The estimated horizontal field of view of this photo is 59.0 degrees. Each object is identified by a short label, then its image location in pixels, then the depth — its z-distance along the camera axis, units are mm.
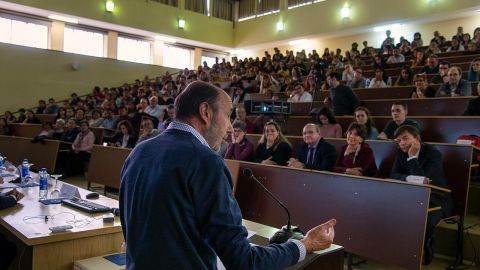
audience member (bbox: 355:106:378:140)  4254
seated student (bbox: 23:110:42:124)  9109
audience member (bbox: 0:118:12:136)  8430
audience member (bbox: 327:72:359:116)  5297
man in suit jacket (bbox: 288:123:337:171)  3678
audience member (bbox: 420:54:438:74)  6535
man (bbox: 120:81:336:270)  1044
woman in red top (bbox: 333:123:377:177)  3398
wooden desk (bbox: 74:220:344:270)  1389
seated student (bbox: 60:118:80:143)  7125
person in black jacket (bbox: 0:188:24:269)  2159
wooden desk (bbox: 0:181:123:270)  1807
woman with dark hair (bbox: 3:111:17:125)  9406
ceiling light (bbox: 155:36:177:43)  13703
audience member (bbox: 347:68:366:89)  6594
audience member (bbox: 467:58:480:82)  5531
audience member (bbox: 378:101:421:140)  4113
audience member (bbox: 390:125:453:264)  2822
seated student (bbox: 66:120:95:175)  6719
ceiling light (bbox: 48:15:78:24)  11355
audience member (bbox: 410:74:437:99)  5209
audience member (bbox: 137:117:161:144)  5230
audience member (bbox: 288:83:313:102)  6266
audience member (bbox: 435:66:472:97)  4863
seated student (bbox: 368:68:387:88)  6473
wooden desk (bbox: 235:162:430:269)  2393
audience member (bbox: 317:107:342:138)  4559
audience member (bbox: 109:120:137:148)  6083
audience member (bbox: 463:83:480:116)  4207
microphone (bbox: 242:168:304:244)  1428
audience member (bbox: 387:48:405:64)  8074
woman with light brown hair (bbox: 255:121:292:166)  4008
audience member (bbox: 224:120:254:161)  4375
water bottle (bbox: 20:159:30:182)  3125
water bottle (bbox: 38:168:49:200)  2623
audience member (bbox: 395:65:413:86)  6180
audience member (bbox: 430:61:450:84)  5500
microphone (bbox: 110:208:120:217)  2189
